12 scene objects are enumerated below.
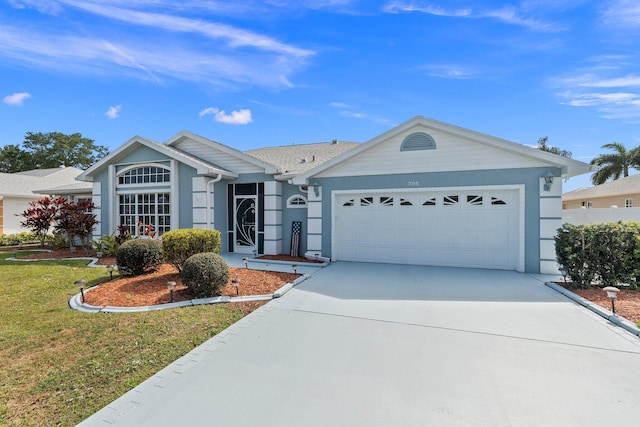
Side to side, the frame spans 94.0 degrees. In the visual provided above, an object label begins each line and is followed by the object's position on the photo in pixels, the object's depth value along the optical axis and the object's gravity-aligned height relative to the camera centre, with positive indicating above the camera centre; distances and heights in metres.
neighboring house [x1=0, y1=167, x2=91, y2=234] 19.30 +1.04
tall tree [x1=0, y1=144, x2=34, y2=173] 37.00 +6.22
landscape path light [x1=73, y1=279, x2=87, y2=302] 6.14 -1.55
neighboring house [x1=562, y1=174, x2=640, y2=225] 11.28 +0.73
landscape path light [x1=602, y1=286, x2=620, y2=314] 5.15 -1.47
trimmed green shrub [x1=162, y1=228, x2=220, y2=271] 7.44 -0.89
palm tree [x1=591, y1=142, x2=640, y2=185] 28.73 +4.82
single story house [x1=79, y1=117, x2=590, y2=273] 8.56 +0.48
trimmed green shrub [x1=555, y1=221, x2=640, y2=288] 6.57 -0.96
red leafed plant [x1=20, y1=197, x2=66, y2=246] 13.16 -0.25
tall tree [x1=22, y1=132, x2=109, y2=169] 38.06 +7.98
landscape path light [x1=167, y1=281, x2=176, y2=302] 5.96 -1.51
